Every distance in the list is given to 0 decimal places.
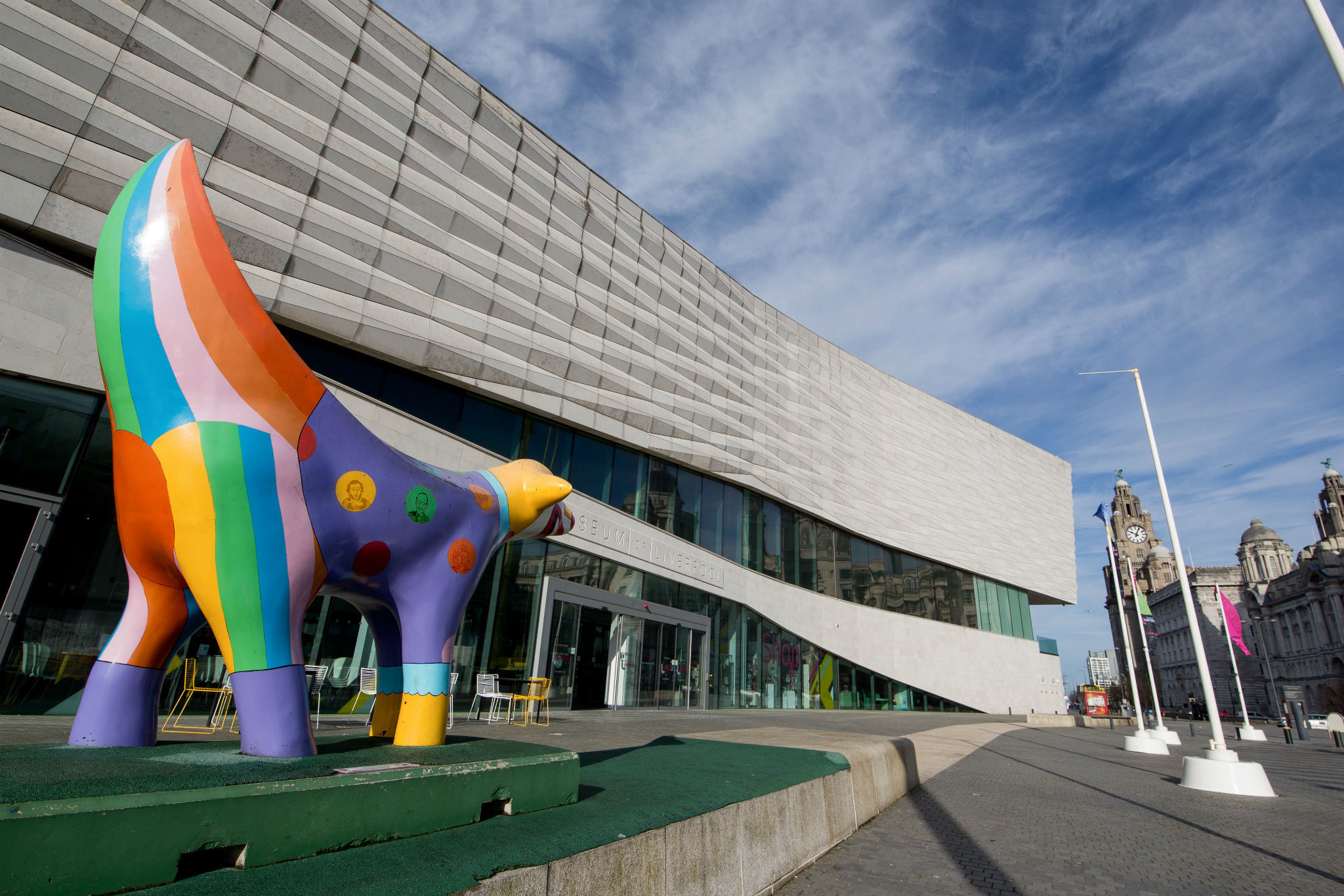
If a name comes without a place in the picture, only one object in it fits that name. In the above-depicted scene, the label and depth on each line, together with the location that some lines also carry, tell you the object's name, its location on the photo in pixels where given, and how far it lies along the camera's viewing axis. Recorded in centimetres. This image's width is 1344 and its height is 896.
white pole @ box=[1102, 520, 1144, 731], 2301
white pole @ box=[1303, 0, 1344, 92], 539
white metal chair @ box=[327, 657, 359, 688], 1272
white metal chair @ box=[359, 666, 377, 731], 1148
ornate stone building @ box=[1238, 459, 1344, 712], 7575
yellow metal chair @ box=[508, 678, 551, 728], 1346
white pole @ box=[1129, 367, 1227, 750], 1138
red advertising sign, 4056
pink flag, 2355
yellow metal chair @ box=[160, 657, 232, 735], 896
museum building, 1045
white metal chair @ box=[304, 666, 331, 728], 1075
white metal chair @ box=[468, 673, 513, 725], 1293
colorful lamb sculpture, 354
